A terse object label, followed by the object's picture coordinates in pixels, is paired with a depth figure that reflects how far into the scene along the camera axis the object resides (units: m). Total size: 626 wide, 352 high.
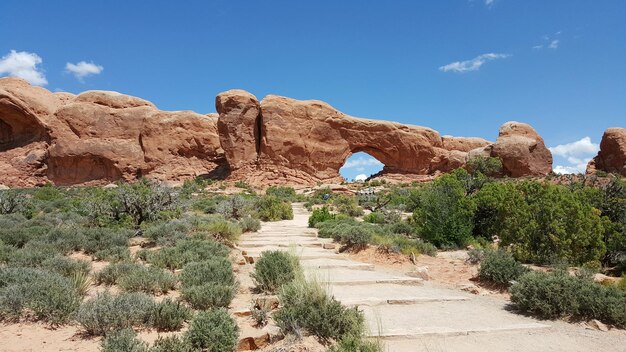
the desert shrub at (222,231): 10.91
